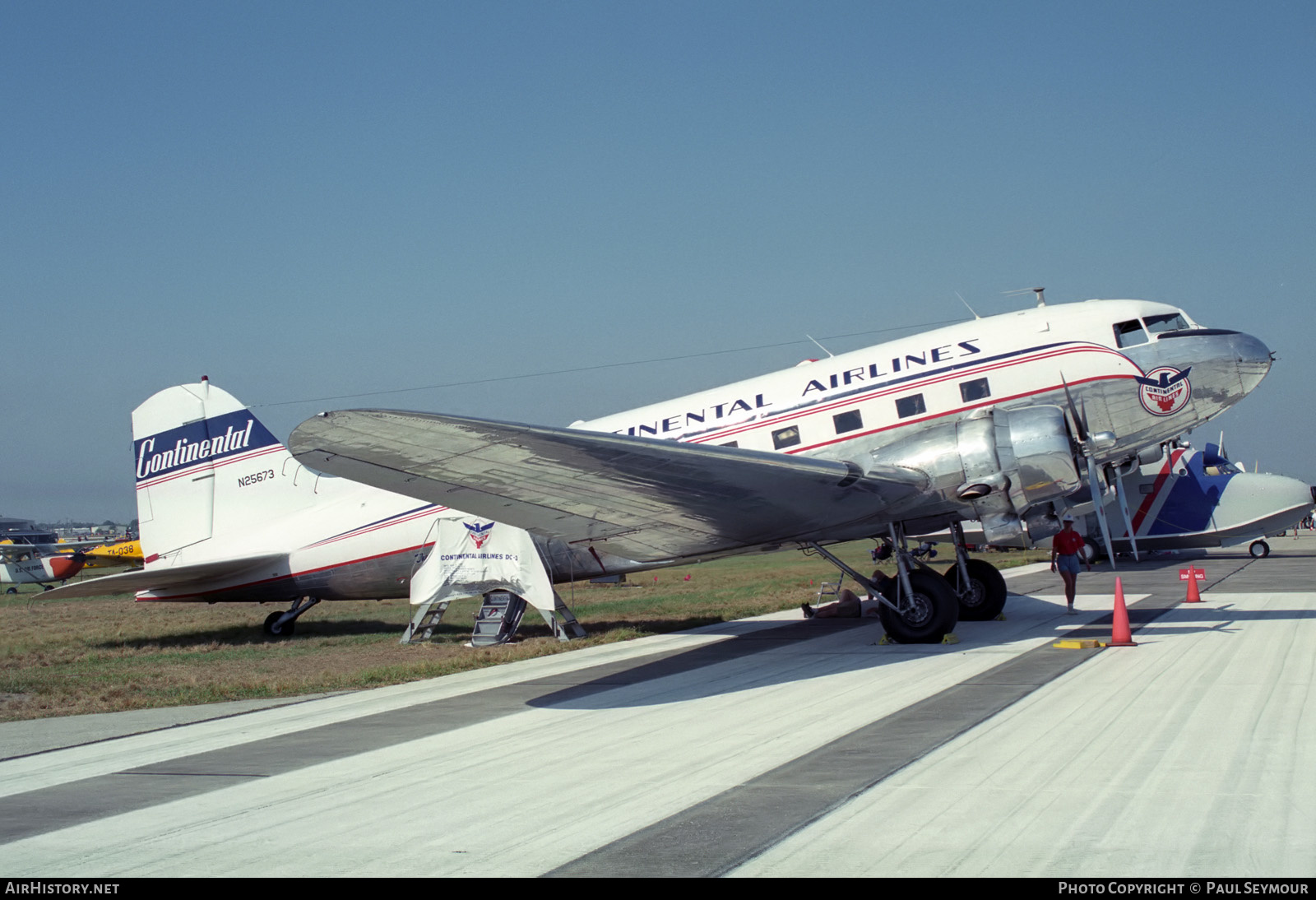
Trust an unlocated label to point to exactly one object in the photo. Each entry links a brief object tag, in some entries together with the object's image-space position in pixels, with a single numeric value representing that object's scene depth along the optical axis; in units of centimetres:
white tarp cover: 1647
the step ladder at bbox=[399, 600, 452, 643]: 1720
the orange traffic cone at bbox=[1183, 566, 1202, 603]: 1766
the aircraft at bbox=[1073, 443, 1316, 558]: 3180
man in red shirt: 1608
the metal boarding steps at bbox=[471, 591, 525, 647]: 1653
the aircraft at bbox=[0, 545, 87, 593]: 4650
